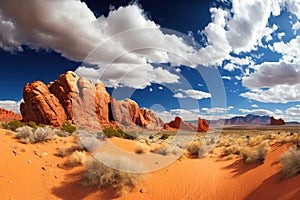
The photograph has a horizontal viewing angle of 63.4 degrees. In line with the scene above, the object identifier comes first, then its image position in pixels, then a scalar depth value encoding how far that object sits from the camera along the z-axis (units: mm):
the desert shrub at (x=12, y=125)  18181
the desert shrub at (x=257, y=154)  12312
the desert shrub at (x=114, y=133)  18250
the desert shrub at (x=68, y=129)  19923
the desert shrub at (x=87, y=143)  13992
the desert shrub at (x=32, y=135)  13834
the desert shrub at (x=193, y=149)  16250
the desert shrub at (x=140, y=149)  15347
